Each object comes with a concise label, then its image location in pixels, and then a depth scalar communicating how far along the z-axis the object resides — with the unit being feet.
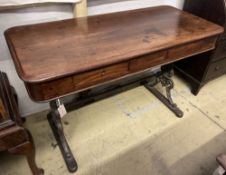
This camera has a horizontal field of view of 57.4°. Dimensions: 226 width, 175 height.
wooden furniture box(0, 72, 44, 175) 2.87
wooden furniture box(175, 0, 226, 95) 5.22
